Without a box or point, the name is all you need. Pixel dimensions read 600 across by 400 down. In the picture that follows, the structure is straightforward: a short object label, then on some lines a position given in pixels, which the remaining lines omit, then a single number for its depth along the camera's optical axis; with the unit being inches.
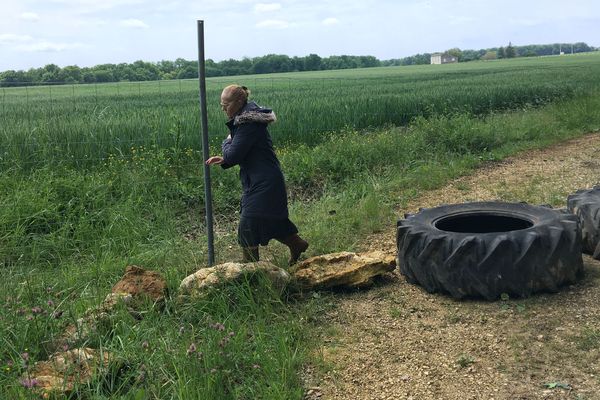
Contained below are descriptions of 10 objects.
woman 179.8
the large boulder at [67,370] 113.2
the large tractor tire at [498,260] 157.2
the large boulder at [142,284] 161.9
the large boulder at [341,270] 175.6
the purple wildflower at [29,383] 101.4
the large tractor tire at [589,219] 184.7
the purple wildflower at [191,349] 121.6
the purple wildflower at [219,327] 132.0
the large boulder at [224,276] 160.9
